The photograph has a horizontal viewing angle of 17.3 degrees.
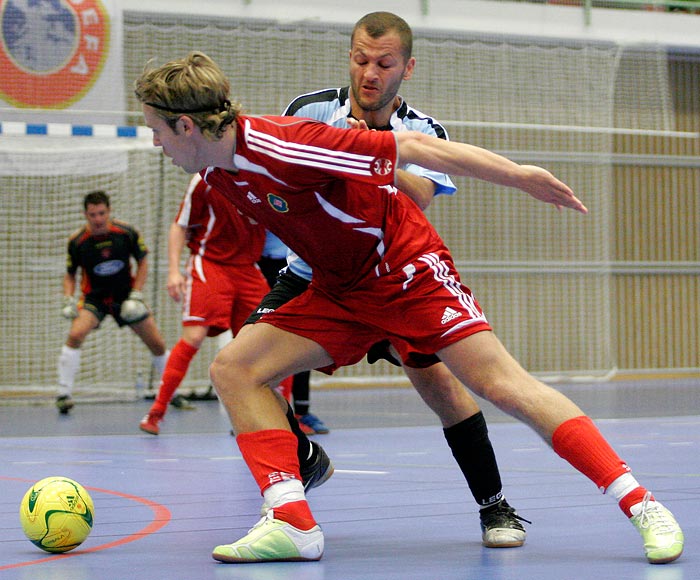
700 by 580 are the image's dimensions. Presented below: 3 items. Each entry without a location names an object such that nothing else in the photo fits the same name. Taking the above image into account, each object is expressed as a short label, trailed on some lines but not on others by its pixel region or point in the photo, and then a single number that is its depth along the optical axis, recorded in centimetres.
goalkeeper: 2038
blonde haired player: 637
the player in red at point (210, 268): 1571
